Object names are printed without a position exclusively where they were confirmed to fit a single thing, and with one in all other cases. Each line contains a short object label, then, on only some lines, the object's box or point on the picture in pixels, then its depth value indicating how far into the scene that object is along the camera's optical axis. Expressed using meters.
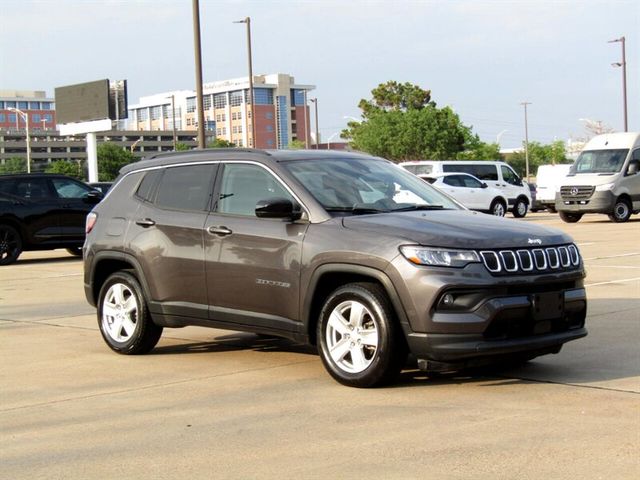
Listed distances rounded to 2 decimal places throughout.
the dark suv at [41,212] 20.31
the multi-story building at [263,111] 191.00
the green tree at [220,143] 136.48
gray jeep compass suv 6.62
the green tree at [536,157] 140.88
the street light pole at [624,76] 59.12
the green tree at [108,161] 121.25
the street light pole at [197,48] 27.33
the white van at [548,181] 37.94
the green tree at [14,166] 140.12
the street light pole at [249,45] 37.54
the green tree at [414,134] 96.44
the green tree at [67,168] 120.94
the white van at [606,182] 30.33
